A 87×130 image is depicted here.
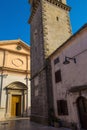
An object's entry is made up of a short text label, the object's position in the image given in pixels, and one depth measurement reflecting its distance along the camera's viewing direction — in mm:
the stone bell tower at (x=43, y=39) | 12155
